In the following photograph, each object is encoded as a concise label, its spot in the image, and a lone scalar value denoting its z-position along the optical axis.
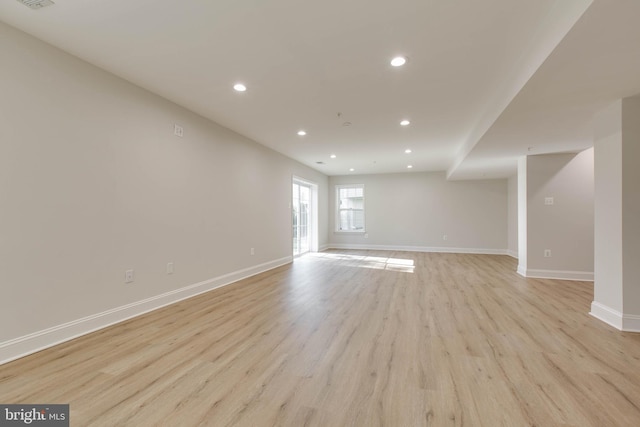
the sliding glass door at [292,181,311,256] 7.95
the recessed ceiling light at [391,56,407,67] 2.59
